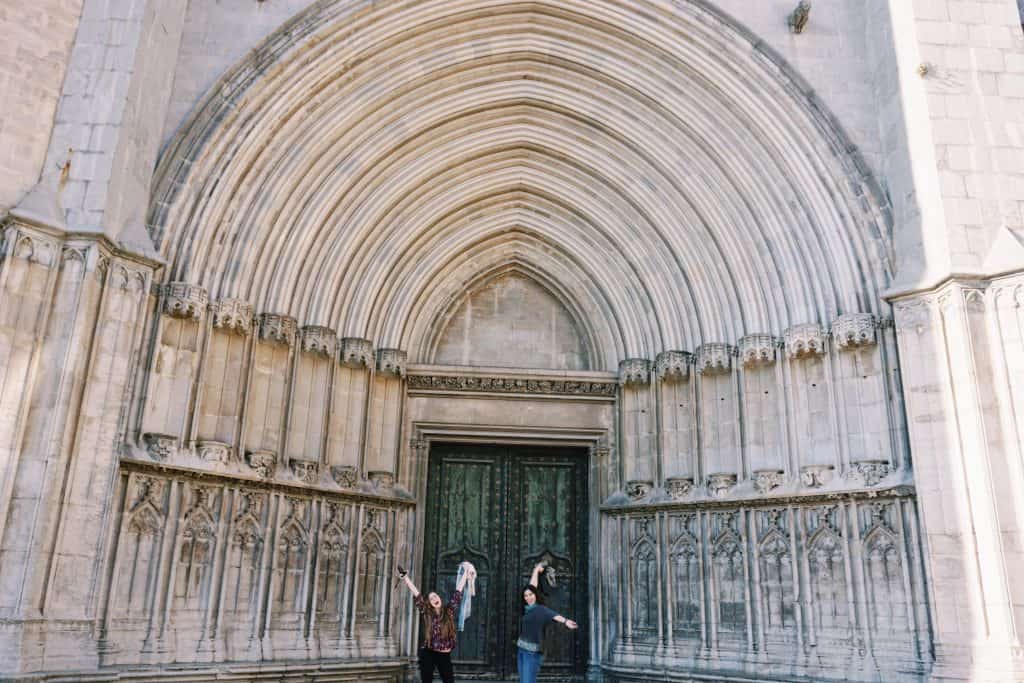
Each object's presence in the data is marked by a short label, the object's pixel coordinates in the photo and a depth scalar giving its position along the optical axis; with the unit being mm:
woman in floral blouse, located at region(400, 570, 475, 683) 6887
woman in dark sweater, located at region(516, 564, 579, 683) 6312
